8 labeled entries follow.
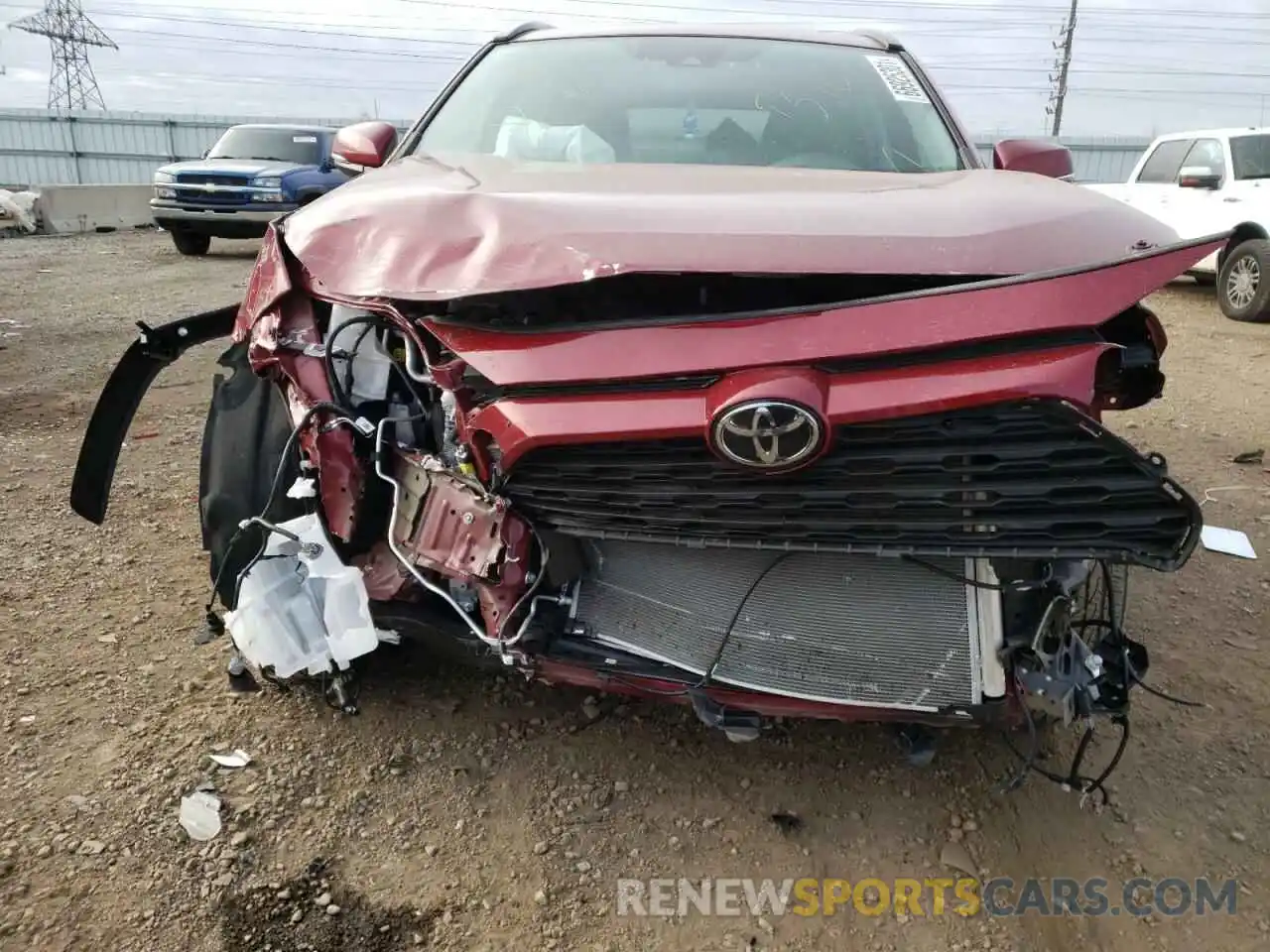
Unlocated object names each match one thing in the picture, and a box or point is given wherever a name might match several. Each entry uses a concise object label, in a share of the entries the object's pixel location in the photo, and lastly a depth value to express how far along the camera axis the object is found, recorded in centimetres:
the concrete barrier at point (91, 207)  1434
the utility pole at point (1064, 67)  3547
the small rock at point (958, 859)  201
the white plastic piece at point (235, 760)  223
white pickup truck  828
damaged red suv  155
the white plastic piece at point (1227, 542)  362
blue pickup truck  1118
